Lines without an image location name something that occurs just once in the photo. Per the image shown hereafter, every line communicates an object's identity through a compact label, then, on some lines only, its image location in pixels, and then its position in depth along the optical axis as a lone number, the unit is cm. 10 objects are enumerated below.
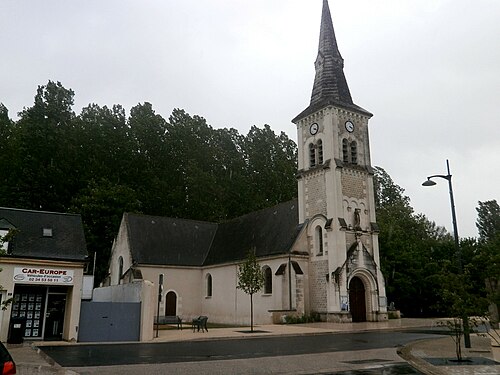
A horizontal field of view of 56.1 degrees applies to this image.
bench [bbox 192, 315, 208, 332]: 2547
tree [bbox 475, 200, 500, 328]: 1205
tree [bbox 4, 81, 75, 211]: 4259
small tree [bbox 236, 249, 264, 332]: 2649
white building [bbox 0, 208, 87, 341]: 1942
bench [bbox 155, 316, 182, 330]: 2866
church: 3094
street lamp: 1555
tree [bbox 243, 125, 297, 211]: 5142
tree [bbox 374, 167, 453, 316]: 4000
